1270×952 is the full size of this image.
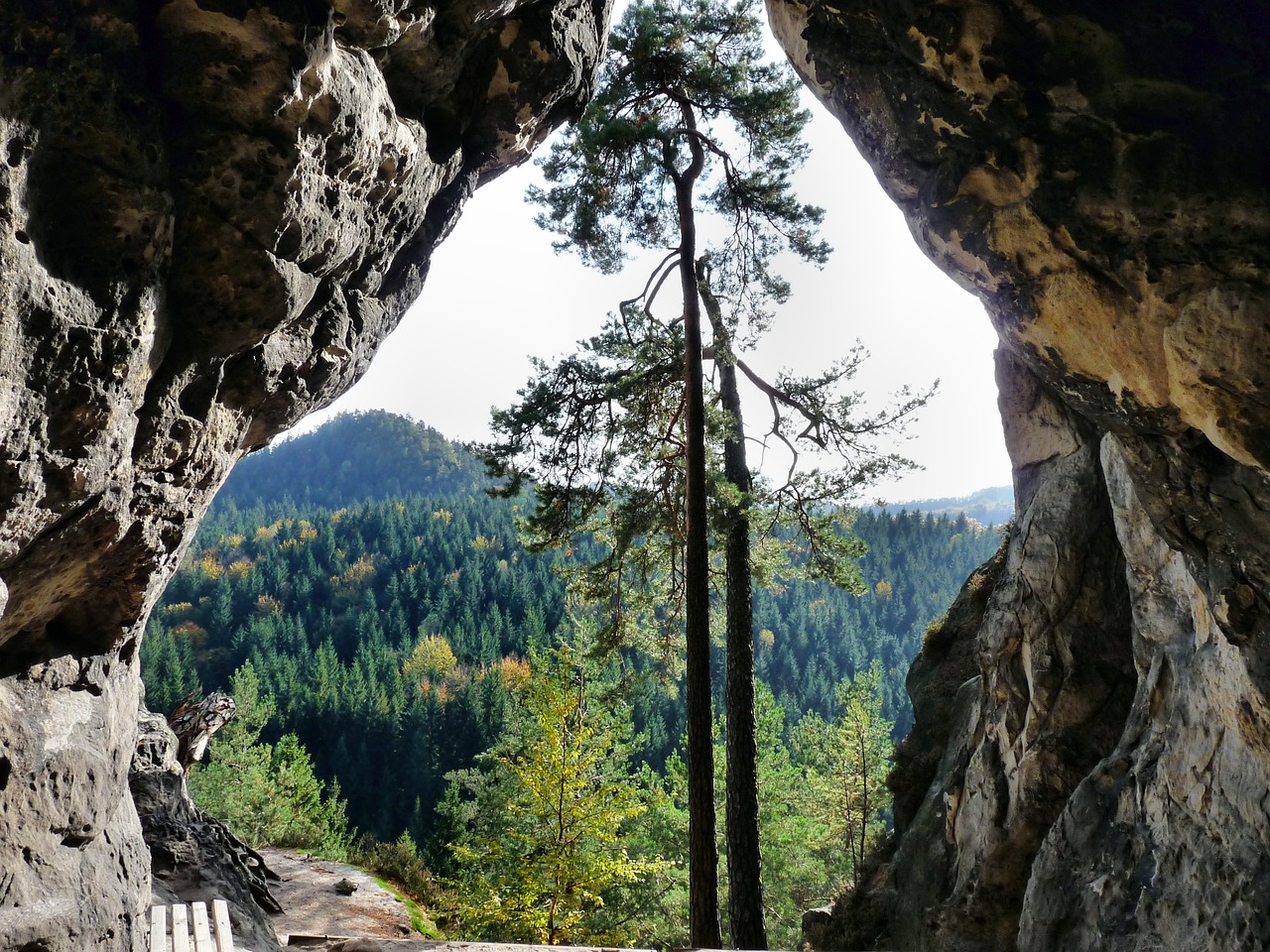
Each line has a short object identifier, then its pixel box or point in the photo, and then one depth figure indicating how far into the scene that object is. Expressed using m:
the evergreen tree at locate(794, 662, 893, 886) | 22.84
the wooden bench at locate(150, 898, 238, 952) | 5.42
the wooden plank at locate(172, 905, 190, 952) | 5.40
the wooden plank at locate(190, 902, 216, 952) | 5.46
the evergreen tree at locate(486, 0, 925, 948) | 9.16
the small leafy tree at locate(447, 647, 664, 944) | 12.88
